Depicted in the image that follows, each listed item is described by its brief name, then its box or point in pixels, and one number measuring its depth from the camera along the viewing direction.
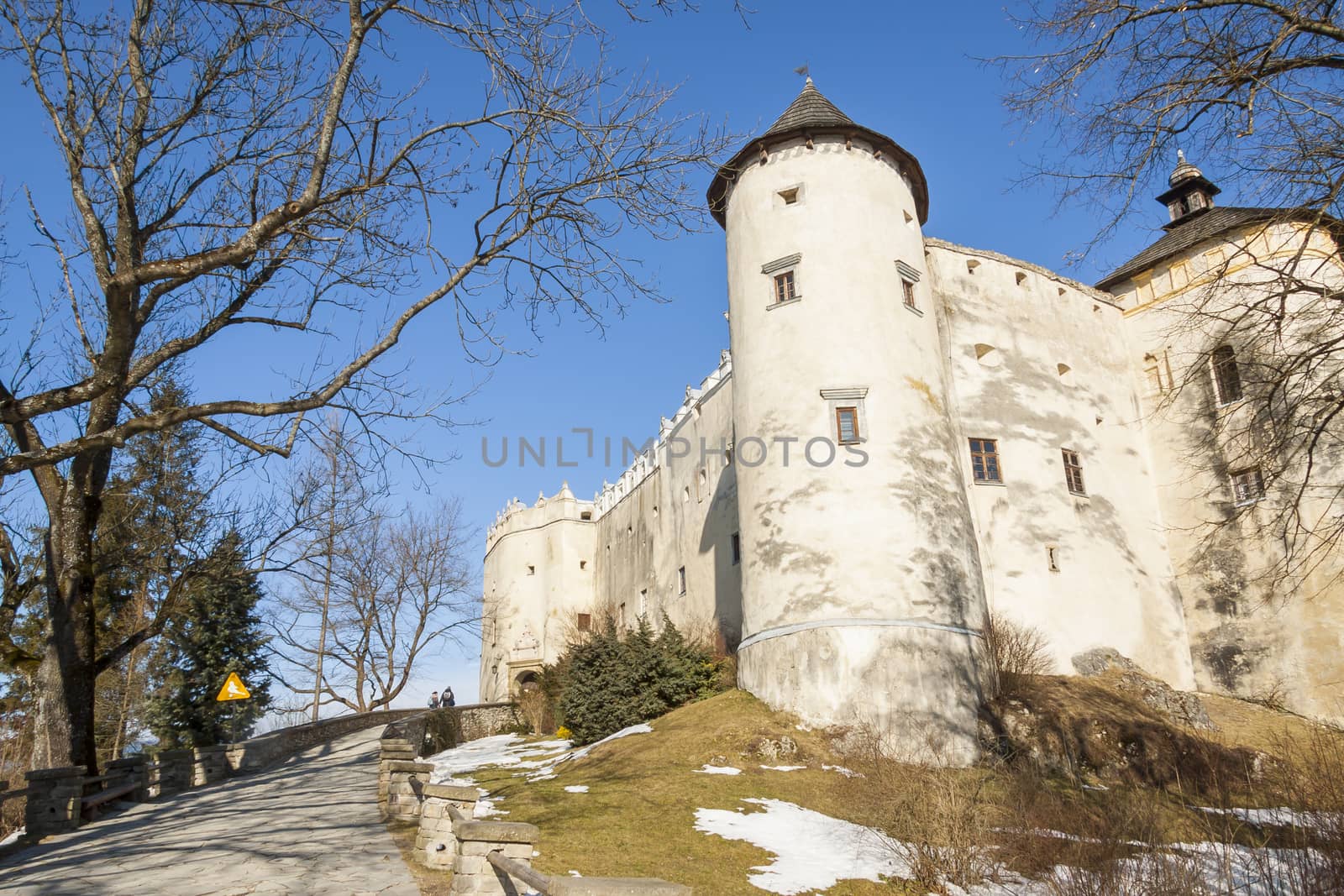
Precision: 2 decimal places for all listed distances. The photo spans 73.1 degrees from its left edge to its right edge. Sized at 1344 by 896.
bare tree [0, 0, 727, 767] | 9.23
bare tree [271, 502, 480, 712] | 34.62
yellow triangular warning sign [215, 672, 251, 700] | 17.73
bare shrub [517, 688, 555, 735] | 27.31
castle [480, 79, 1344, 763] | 17.62
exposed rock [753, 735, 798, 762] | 15.39
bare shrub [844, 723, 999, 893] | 9.66
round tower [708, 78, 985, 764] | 16.97
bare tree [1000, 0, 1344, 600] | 8.23
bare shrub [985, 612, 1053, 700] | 18.59
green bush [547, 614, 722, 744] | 19.45
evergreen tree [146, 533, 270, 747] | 23.14
